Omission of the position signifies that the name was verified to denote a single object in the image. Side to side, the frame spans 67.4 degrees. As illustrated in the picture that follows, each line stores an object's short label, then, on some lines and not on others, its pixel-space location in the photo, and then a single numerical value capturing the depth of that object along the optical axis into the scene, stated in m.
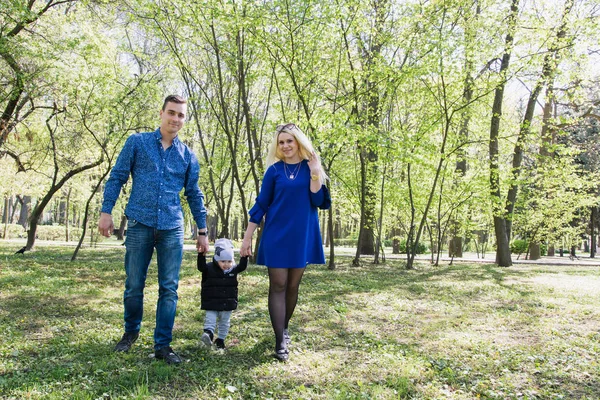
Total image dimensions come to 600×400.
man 3.71
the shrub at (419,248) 27.16
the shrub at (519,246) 28.20
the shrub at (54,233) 30.50
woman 3.96
